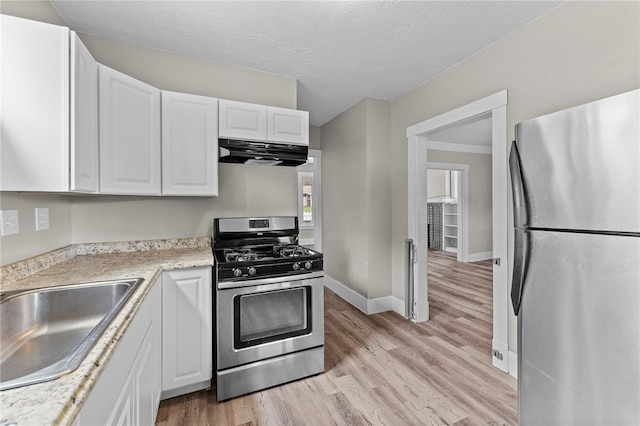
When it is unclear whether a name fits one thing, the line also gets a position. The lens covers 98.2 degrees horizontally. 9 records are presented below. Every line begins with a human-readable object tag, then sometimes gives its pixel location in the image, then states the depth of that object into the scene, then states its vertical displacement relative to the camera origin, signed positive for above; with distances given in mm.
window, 6262 +304
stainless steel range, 1848 -758
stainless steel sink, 1014 -466
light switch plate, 1327 -45
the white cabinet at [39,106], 1192 +481
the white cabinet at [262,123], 2236 +757
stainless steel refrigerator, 1015 -219
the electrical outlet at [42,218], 1643 -30
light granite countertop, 578 -336
